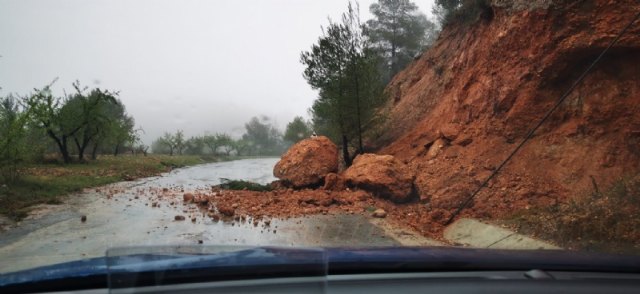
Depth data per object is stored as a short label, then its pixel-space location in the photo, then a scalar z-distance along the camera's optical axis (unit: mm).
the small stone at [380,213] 10764
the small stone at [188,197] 12805
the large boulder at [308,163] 14930
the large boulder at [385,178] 12516
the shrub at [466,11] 16062
